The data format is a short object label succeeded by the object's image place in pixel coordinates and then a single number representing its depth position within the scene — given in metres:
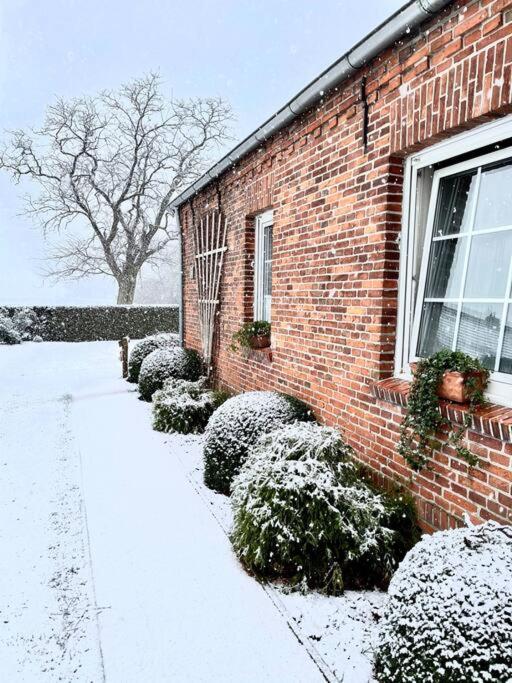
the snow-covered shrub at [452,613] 1.63
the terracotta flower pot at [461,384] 2.62
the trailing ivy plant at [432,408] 2.61
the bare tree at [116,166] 24.20
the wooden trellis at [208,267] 7.10
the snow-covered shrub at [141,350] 9.55
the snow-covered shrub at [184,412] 5.97
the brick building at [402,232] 2.55
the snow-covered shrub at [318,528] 2.76
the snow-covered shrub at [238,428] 4.05
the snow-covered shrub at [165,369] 7.78
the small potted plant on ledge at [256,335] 5.72
